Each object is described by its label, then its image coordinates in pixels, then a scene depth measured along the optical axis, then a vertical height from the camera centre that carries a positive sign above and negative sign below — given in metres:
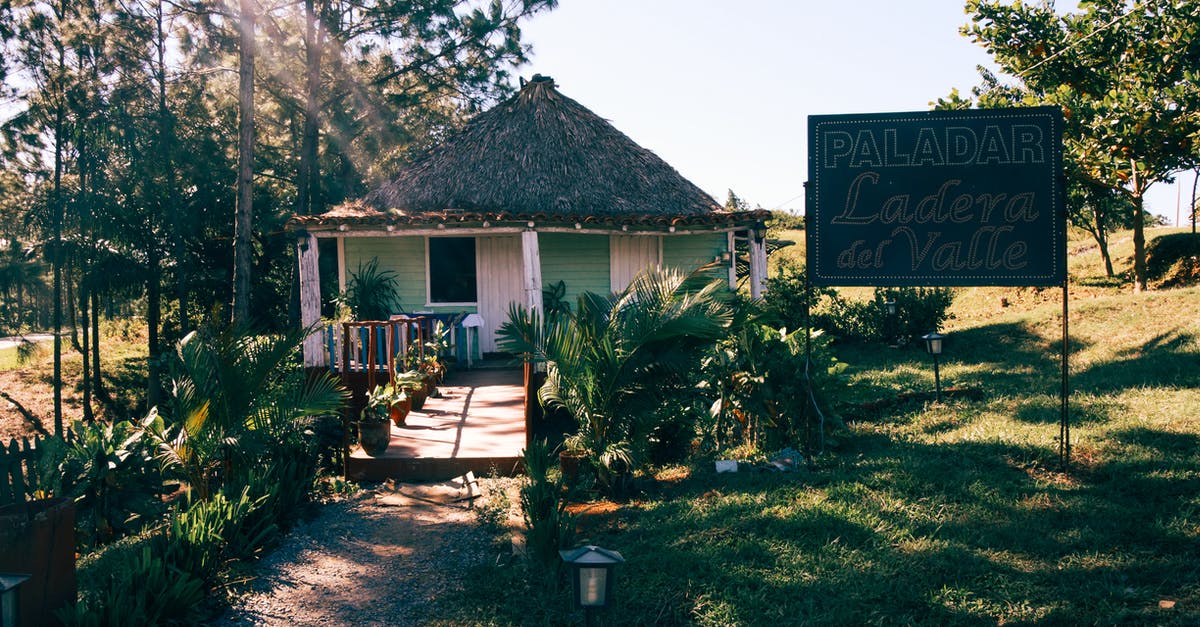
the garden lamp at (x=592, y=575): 3.47 -1.21
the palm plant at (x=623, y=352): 6.11 -0.44
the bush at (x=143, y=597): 4.09 -1.55
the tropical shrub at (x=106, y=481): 6.69 -1.47
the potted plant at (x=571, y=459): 6.56 -1.34
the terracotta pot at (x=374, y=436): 7.67 -1.29
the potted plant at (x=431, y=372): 10.12 -0.92
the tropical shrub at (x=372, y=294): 12.52 +0.12
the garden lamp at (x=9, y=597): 3.42 -1.24
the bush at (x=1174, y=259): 15.02 +0.49
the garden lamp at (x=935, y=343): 8.92 -0.60
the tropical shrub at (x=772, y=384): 6.99 -0.81
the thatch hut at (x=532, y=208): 12.69 +1.41
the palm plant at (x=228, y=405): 6.24 -0.81
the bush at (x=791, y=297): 15.08 -0.09
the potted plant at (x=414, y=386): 8.68 -0.95
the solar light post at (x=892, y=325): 14.80 -0.66
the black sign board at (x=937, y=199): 5.97 +0.68
